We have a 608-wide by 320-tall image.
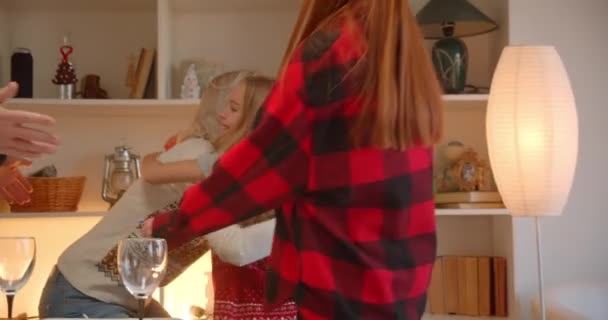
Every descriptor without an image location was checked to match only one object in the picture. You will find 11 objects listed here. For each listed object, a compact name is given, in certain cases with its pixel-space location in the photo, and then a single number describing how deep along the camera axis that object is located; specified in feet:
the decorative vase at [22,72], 9.93
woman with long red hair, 3.74
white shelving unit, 10.57
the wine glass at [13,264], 4.41
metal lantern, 9.99
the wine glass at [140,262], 4.07
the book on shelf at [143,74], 10.07
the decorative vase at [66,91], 9.93
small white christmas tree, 9.76
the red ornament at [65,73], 9.98
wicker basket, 9.71
